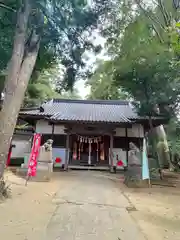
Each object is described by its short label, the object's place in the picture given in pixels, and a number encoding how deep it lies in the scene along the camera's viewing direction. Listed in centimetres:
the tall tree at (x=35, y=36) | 420
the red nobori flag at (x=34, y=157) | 654
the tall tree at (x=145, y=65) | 723
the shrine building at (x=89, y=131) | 1089
